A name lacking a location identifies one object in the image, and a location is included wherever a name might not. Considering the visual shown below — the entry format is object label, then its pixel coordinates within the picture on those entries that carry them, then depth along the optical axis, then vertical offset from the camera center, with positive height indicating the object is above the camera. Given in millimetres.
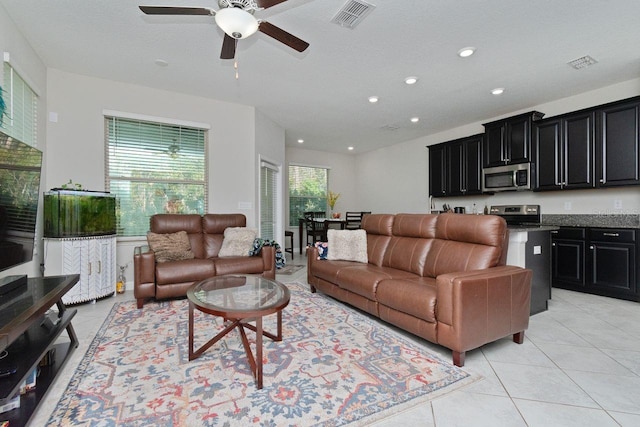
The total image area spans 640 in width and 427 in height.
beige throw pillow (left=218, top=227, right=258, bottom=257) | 3736 -330
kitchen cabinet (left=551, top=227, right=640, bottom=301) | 3229 -565
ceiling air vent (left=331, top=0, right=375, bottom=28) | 2205 +1628
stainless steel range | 4352 +24
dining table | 6348 -173
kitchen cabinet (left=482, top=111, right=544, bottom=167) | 4156 +1139
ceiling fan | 1845 +1339
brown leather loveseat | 3006 -527
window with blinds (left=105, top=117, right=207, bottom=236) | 3826 +658
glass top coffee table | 1634 -555
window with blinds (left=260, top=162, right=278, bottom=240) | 5004 +307
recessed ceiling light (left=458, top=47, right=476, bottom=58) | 2823 +1633
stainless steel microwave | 4176 +565
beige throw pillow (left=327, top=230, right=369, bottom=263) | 3350 -353
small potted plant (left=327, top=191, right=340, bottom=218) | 7570 +438
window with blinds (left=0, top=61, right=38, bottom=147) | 2539 +1075
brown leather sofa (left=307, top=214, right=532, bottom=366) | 1872 -542
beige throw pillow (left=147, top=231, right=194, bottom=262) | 3293 -351
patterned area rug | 1416 -971
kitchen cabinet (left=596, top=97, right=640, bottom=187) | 3262 +827
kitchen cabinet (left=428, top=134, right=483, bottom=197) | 4875 +865
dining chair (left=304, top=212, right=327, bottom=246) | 6371 -260
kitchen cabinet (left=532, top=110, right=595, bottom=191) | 3623 +840
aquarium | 3008 +42
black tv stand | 1285 -721
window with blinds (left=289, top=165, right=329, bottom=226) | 7199 +661
